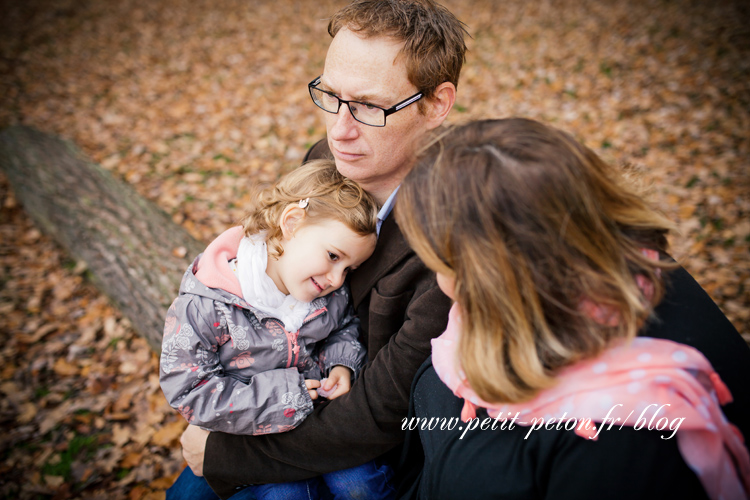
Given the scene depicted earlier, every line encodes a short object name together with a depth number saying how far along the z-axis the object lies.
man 1.25
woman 1.05
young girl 1.26
